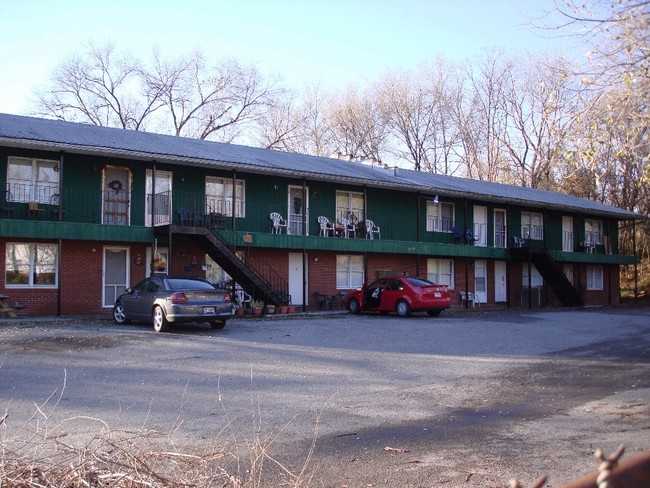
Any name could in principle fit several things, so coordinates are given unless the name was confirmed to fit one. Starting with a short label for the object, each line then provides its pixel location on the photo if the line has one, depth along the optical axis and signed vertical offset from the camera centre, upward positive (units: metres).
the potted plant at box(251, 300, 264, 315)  22.81 -0.97
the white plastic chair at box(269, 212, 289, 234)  27.09 +2.21
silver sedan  17.05 -0.64
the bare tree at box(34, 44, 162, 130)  45.97 +11.57
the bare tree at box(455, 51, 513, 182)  50.59 +10.07
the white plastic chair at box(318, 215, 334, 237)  28.48 +2.14
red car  23.77 -0.67
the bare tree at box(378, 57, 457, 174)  51.97 +12.26
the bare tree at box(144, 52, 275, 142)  48.28 +12.49
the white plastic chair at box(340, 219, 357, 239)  28.97 +2.12
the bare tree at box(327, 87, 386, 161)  52.41 +11.59
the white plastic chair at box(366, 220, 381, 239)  29.62 +2.11
